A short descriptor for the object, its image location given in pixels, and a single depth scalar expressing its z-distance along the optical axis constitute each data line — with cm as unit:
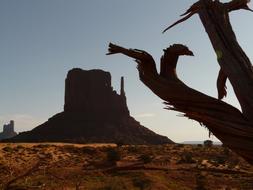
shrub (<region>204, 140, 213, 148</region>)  6038
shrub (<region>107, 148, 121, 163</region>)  3296
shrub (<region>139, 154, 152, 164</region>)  3303
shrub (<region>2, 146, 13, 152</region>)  4082
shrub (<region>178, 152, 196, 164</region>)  3359
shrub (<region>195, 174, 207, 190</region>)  2339
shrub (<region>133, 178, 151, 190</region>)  2269
